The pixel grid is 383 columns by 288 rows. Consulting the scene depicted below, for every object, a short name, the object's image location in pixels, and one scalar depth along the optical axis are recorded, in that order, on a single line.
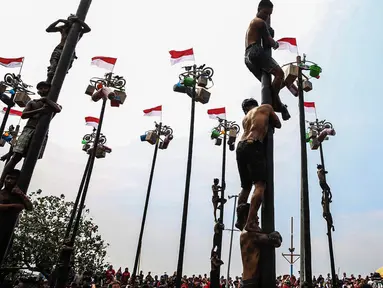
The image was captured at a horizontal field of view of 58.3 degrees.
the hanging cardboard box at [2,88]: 16.33
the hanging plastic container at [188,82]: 16.10
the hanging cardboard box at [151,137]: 20.23
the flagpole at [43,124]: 3.99
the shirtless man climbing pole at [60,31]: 5.00
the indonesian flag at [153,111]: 21.03
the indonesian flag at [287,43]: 14.77
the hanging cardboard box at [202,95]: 15.44
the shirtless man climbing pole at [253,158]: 3.97
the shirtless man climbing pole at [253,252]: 3.79
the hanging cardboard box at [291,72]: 11.84
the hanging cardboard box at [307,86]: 15.32
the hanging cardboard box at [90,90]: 15.95
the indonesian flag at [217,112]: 20.69
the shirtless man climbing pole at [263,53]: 4.64
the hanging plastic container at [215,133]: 20.77
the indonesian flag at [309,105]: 19.06
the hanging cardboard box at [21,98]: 15.22
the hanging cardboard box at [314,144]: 18.71
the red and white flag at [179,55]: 16.73
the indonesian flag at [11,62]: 17.22
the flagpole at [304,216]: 11.87
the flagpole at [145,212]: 18.42
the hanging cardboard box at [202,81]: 15.91
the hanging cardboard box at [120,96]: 15.48
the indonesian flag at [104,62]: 16.61
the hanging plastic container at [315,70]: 15.31
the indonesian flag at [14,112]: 19.38
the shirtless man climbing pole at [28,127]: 4.97
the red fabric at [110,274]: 19.17
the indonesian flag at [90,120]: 19.55
